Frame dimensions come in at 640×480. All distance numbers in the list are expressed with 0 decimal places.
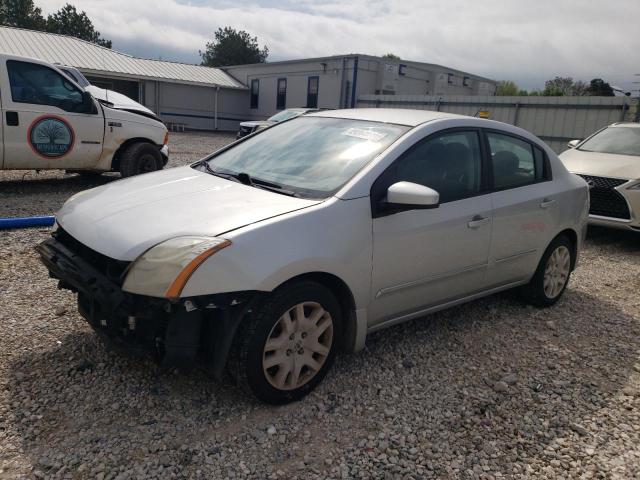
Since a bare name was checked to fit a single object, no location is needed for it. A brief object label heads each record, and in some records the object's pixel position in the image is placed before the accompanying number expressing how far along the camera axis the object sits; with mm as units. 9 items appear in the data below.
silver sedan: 2598
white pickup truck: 7207
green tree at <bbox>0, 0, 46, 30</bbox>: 60531
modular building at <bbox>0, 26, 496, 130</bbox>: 25219
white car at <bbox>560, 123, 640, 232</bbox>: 7176
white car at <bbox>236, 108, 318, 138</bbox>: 17438
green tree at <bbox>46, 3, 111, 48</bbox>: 62500
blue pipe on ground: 5766
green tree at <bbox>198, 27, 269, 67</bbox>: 61781
